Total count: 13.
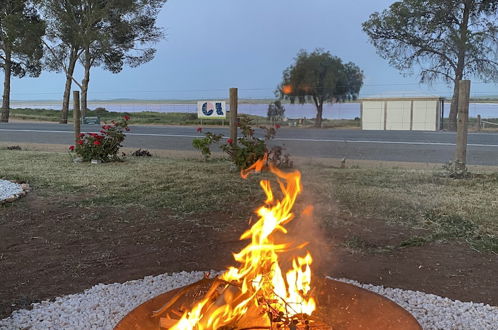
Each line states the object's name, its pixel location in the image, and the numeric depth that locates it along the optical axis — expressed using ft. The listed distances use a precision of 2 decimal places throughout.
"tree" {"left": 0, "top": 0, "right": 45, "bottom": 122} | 102.63
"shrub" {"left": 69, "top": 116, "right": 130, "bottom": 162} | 35.42
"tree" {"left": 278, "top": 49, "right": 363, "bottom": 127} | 103.19
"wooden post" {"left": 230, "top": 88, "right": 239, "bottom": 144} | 32.96
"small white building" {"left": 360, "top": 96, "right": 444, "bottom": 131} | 85.87
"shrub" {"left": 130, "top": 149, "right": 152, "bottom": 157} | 40.09
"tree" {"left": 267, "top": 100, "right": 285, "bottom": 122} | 100.32
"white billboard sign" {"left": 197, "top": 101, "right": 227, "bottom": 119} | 83.82
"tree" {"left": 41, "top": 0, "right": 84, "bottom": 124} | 107.45
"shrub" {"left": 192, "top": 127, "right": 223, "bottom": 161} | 34.28
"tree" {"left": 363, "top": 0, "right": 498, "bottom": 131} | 84.28
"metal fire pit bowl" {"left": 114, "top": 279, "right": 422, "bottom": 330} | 8.61
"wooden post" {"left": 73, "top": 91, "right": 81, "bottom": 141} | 38.83
